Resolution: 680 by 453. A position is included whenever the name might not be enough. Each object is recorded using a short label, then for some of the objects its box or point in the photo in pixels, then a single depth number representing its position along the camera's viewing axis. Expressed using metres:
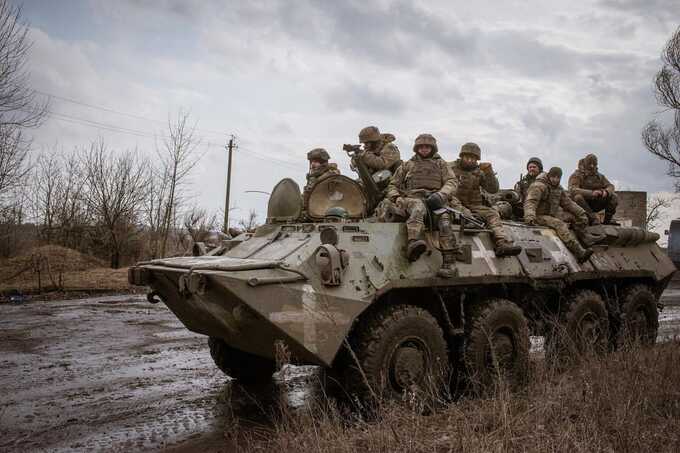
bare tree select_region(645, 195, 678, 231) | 37.26
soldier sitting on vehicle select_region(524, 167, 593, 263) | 8.04
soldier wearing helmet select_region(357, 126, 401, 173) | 7.62
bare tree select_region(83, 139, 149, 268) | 21.06
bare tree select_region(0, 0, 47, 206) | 14.96
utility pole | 23.81
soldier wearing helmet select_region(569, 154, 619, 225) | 9.29
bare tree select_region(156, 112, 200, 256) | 20.64
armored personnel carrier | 5.09
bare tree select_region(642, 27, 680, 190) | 20.81
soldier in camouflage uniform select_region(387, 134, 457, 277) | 5.98
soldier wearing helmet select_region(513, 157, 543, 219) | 8.89
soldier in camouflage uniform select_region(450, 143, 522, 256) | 7.29
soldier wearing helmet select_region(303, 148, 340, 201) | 7.68
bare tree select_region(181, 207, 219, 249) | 24.30
